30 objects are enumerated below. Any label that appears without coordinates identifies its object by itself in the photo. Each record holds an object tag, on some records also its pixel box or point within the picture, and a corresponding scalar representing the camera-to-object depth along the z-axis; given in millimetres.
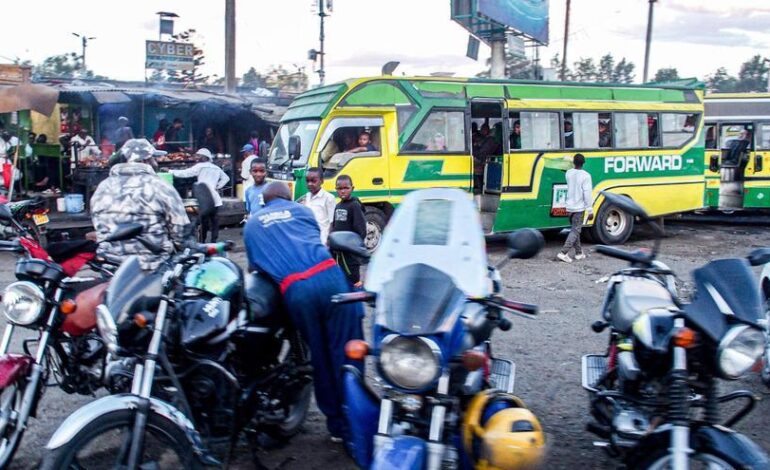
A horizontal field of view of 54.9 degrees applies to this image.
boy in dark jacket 7230
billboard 27656
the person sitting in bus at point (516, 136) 12066
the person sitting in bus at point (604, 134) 12961
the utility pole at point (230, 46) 17680
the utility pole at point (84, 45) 37188
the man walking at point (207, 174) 11031
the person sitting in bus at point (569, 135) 12570
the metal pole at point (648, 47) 35625
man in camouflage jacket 4422
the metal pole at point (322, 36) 31806
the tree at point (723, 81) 61000
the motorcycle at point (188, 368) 2953
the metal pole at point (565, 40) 34312
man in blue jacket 3814
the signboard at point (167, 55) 23330
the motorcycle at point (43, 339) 3547
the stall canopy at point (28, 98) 12484
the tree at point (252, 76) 55281
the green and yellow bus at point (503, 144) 11031
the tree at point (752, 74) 61716
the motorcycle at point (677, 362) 2904
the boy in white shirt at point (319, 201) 7660
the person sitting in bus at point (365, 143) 11141
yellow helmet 2742
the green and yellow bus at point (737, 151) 14977
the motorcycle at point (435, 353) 2693
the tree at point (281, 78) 43188
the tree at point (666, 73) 51769
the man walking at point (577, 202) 11086
